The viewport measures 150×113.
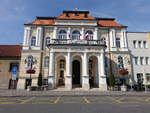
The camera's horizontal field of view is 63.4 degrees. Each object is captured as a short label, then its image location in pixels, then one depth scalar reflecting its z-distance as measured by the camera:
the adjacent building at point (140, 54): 26.17
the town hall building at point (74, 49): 22.41
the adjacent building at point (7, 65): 25.73
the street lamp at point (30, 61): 25.08
